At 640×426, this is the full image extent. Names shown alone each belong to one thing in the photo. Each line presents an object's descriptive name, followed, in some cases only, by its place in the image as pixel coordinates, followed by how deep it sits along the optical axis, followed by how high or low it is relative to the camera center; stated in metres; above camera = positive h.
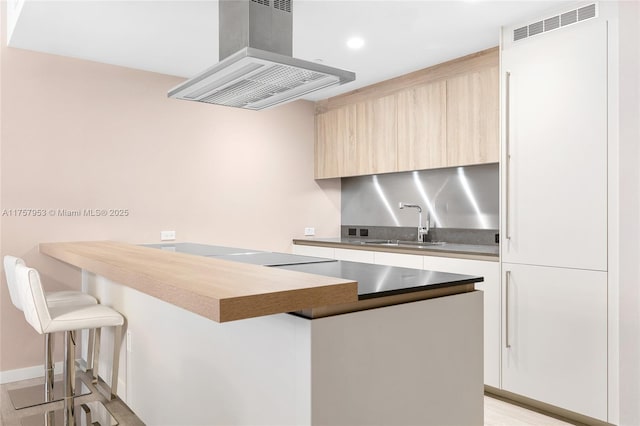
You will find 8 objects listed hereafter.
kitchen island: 1.39 -0.45
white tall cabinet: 2.67 -0.01
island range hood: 2.25 +0.69
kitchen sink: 4.08 -0.27
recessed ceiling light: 3.36 +1.24
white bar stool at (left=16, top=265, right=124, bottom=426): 2.44 -0.60
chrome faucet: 4.40 -0.16
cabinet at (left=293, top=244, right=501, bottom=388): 3.16 -0.53
